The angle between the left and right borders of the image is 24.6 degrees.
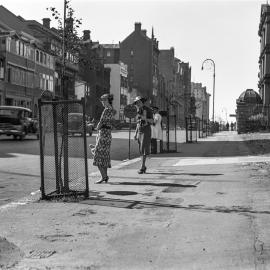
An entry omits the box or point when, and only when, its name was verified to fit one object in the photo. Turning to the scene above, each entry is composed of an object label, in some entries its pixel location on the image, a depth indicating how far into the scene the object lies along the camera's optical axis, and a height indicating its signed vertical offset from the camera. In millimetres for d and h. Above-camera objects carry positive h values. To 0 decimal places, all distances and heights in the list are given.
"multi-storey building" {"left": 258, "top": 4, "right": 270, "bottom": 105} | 75250 +8760
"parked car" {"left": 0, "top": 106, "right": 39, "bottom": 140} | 34531 +216
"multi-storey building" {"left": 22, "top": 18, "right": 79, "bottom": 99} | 72650 +11215
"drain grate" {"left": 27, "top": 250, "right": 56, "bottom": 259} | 5742 -1215
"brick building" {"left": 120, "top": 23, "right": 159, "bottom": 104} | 131125 +14061
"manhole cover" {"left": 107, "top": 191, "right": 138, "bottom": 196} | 10211 -1134
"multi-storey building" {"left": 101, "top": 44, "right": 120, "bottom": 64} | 121188 +14277
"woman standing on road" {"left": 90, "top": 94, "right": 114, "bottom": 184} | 11602 -240
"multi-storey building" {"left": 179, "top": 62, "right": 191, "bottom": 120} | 185350 +14787
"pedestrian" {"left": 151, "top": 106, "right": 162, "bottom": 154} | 21155 -215
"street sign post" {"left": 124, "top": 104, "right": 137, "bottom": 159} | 21375 +487
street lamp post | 53656 +5510
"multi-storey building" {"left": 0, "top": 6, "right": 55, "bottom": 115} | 61500 +6751
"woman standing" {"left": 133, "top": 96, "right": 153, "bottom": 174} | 14062 -1
